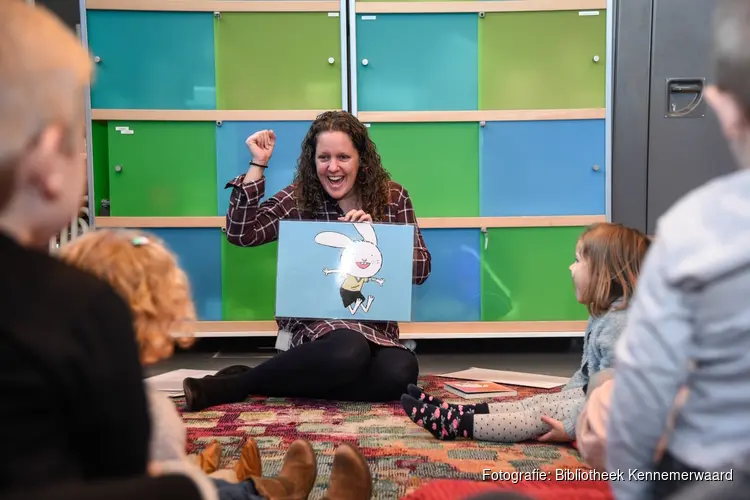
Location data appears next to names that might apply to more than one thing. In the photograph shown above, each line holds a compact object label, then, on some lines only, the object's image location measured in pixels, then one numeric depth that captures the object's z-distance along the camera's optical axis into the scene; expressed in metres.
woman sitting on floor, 1.93
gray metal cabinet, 2.73
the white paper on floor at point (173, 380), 2.17
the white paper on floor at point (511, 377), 2.21
